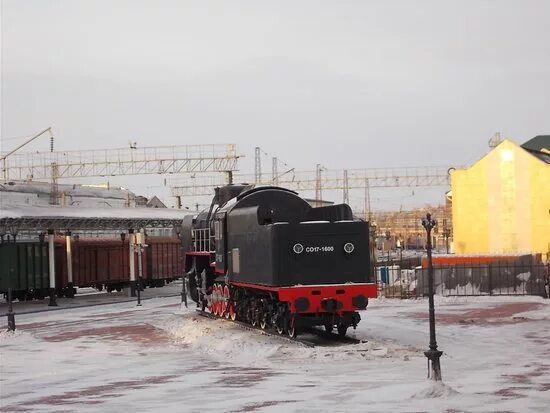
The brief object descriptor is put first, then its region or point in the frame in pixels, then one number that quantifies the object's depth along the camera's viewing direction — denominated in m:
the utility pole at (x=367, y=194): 106.76
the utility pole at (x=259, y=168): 113.74
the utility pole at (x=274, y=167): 118.11
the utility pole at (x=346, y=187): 105.69
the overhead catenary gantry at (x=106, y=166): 79.12
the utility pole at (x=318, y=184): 105.16
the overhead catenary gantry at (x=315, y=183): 102.75
